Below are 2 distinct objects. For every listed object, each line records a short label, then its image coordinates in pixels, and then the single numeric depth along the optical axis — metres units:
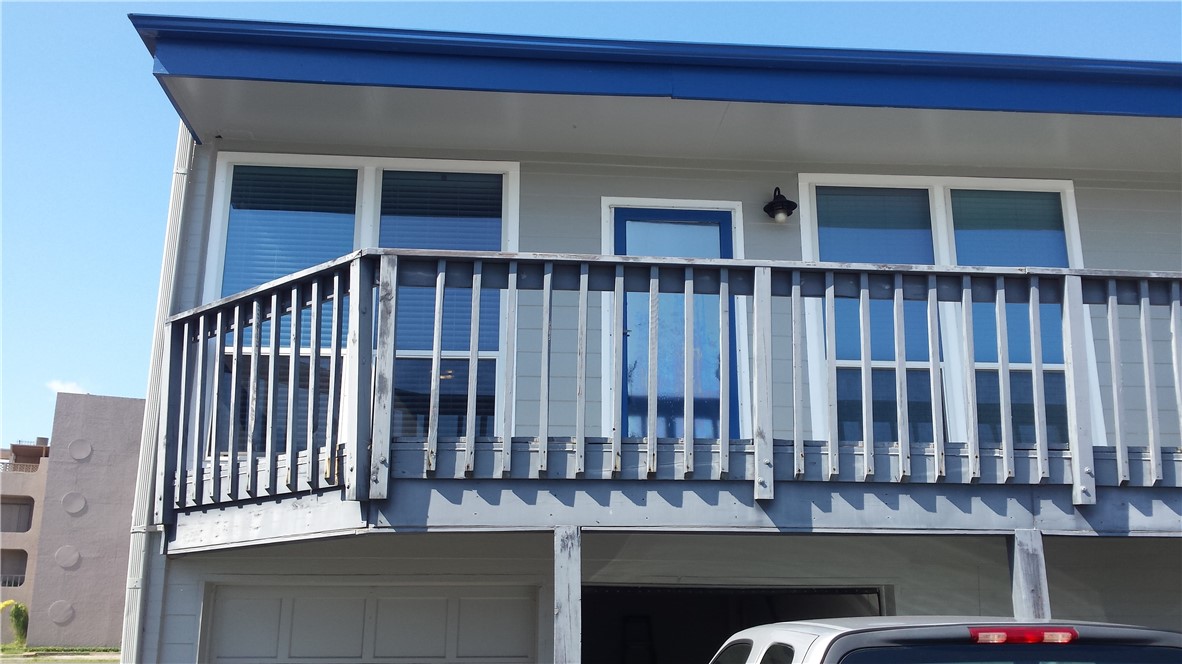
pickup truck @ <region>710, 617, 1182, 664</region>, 2.85
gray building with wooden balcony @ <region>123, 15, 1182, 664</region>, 5.11
